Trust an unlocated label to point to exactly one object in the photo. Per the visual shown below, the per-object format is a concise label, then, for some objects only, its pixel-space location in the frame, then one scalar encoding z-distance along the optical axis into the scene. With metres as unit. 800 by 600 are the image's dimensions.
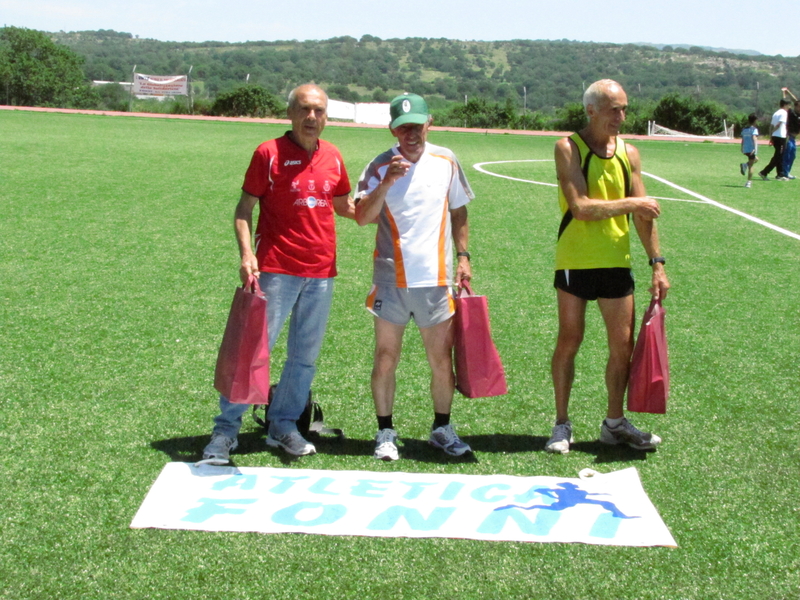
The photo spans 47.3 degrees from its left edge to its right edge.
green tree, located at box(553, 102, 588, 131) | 43.47
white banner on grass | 3.89
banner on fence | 44.66
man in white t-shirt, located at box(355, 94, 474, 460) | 4.46
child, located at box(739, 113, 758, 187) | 17.83
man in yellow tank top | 4.50
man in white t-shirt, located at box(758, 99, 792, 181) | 18.39
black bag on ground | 4.95
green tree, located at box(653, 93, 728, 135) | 46.38
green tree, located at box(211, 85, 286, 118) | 41.19
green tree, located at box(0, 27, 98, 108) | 57.42
